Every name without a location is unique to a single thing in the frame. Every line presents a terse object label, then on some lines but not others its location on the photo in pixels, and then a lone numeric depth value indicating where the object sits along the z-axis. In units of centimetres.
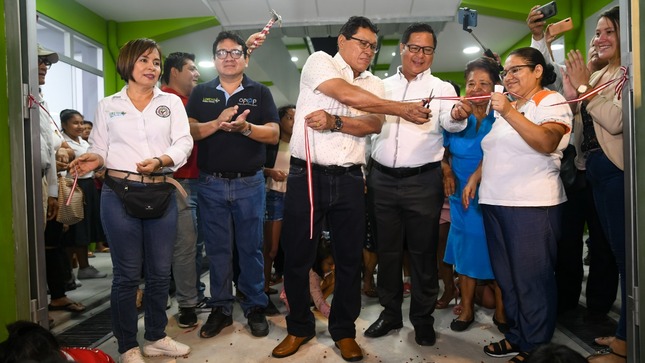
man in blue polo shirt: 291
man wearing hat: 286
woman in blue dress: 289
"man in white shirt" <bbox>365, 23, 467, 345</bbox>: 270
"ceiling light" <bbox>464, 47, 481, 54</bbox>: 961
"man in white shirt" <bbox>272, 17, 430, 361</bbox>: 249
